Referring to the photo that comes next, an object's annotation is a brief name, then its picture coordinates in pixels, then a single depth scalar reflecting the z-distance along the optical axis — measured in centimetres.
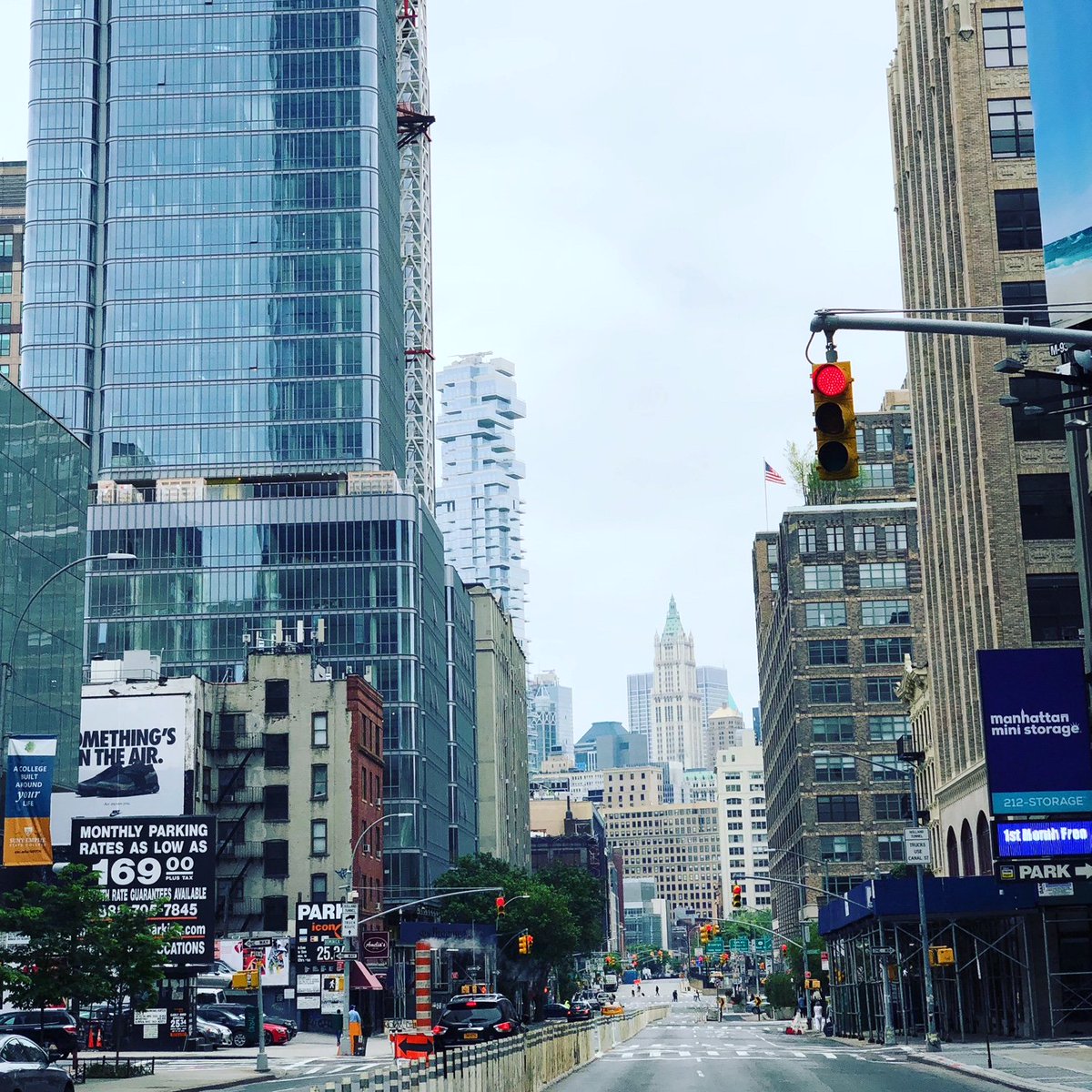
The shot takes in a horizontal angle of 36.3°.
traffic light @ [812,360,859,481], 1770
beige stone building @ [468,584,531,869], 17875
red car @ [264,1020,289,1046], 7838
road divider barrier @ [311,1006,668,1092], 2348
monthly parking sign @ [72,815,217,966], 5541
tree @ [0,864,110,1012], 4669
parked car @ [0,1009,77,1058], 5268
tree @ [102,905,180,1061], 4959
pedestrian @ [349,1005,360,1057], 6550
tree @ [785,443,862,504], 15250
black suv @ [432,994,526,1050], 5422
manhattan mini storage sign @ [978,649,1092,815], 4897
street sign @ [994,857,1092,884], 4825
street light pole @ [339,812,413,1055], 6328
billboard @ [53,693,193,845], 9869
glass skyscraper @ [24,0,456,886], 14862
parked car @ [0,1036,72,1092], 3064
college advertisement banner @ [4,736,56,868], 4462
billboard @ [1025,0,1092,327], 4916
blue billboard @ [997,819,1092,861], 4878
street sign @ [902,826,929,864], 5672
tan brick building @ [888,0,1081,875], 6812
